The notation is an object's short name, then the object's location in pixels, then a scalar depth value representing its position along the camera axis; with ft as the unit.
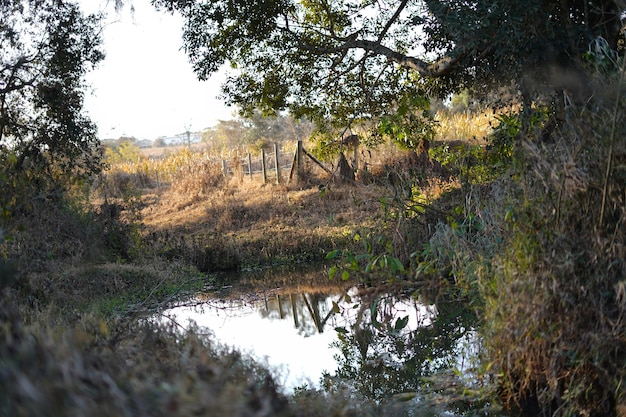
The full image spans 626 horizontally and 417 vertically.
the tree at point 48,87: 39.88
